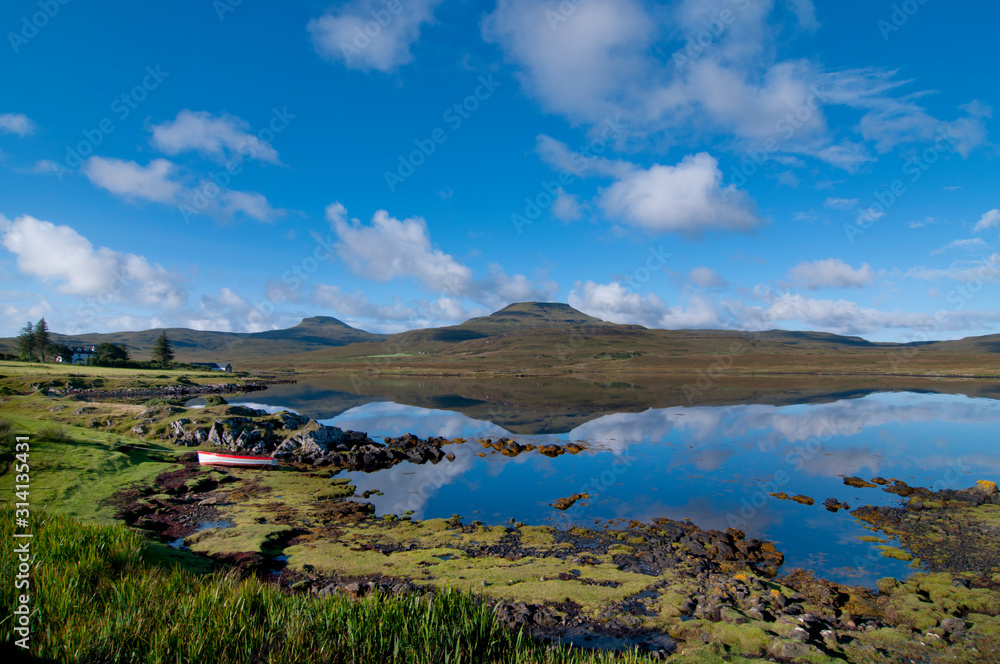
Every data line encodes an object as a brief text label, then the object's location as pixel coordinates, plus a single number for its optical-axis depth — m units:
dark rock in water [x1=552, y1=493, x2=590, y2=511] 22.19
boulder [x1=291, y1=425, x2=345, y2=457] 32.44
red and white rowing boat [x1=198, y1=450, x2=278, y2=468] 28.41
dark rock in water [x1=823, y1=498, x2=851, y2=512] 21.27
